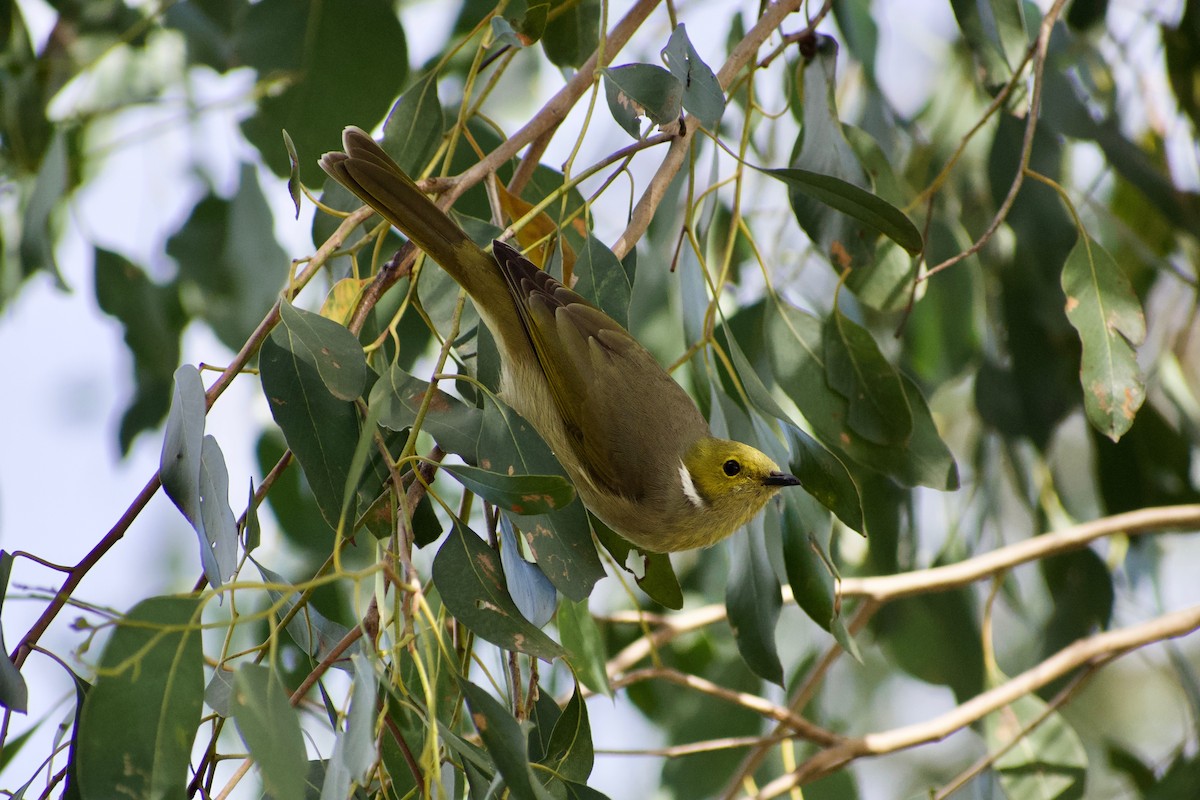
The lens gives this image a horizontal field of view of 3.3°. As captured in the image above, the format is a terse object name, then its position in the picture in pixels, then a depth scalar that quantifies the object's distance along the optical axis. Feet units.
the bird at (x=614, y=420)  17.53
